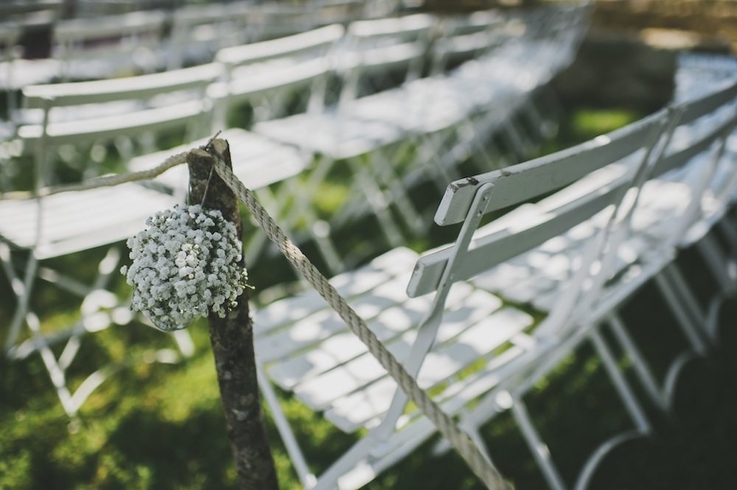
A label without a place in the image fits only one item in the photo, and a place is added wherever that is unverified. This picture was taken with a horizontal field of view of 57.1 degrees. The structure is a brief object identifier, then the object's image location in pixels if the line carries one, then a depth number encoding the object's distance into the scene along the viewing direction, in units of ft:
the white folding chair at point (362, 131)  11.21
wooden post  4.69
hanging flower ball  4.53
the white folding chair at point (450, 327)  4.62
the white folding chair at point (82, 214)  7.26
